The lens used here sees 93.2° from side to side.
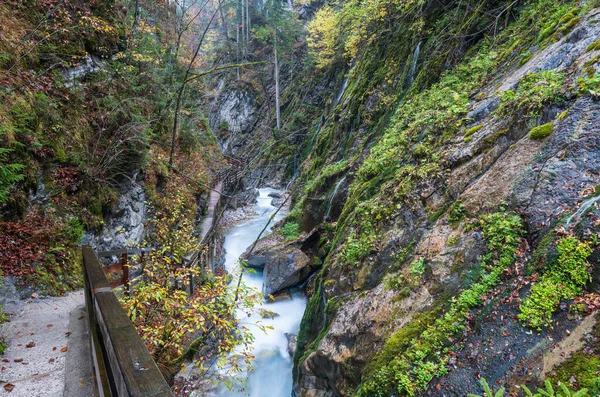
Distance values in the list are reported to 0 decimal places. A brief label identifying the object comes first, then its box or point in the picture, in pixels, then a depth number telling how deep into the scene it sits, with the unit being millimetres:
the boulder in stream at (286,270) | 10039
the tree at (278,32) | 26019
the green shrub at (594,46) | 4257
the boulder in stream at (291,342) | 8215
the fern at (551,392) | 2154
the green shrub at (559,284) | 2750
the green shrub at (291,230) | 12305
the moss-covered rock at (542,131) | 3838
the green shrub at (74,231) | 6763
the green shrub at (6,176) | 4835
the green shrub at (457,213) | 4258
